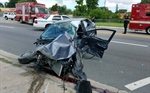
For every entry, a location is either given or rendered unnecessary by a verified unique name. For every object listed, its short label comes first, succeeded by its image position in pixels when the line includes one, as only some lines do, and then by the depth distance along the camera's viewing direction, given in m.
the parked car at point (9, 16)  45.91
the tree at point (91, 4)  59.28
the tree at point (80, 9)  55.97
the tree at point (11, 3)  116.59
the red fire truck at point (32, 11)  24.50
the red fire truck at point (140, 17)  16.90
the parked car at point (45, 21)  17.68
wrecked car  4.79
